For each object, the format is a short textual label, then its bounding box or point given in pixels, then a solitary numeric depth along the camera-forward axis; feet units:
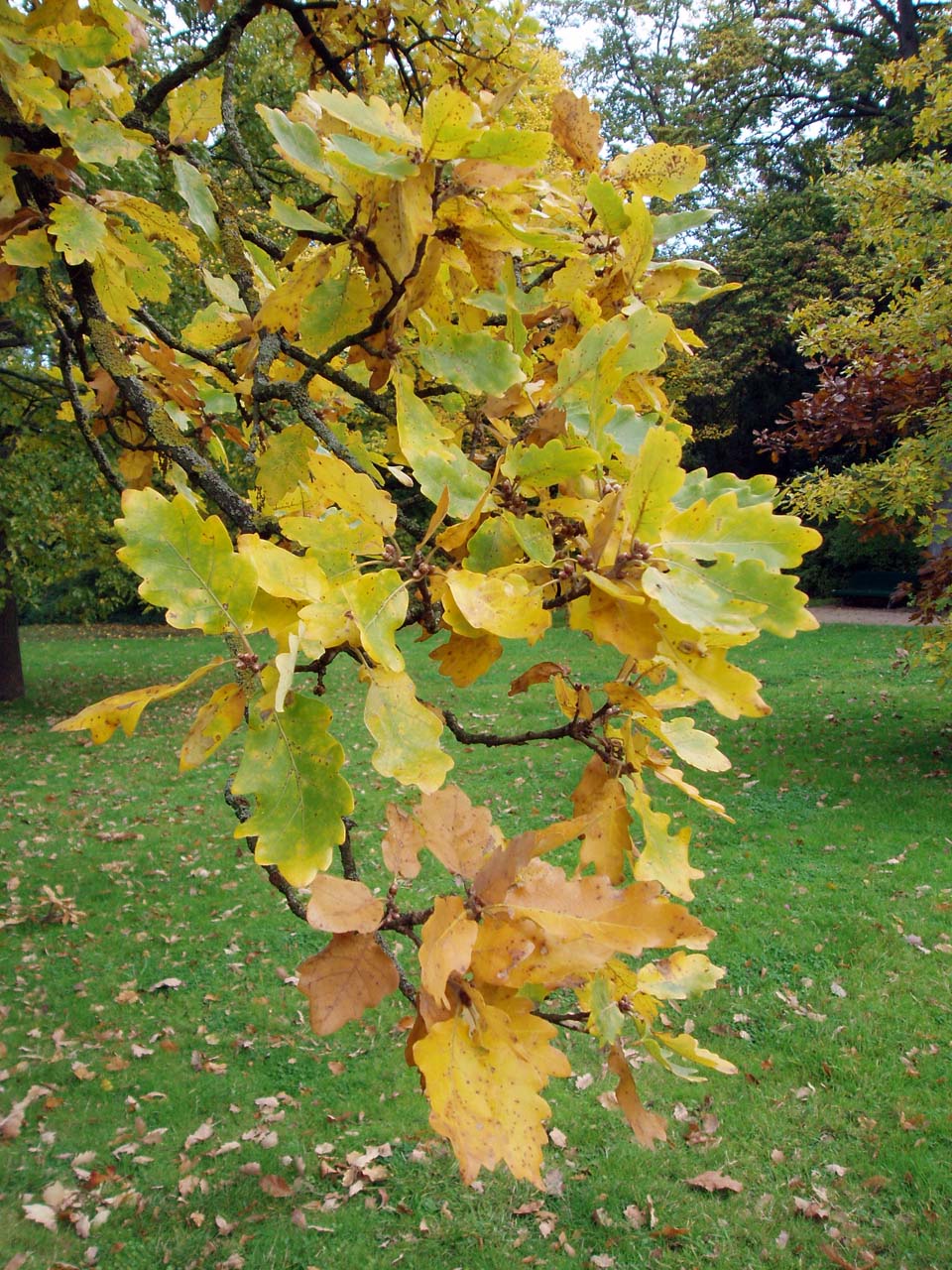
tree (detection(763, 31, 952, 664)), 20.31
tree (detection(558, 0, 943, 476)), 52.95
